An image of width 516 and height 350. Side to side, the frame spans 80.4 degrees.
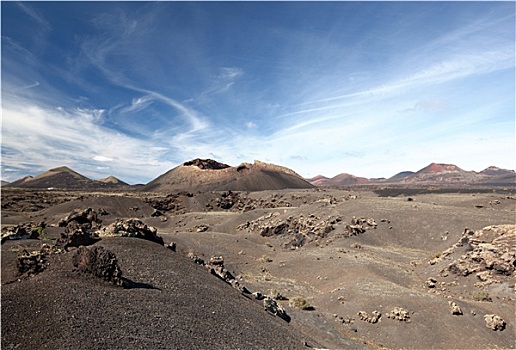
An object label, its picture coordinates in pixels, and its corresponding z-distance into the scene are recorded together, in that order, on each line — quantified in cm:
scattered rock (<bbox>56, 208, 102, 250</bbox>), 1427
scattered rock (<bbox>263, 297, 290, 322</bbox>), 1366
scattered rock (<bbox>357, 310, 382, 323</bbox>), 1443
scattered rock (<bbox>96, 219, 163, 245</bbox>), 1639
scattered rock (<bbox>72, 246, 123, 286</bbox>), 986
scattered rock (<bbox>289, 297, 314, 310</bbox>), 1619
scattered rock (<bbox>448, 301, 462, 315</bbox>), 1399
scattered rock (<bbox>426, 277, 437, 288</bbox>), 1886
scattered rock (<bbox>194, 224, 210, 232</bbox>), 3912
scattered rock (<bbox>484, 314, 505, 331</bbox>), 1315
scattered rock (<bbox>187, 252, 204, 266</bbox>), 1693
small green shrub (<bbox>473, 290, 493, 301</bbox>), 1606
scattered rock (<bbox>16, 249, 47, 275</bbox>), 1127
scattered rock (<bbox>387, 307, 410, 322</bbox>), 1402
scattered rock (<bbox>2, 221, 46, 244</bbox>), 2130
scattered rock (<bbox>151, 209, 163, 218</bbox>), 5522
